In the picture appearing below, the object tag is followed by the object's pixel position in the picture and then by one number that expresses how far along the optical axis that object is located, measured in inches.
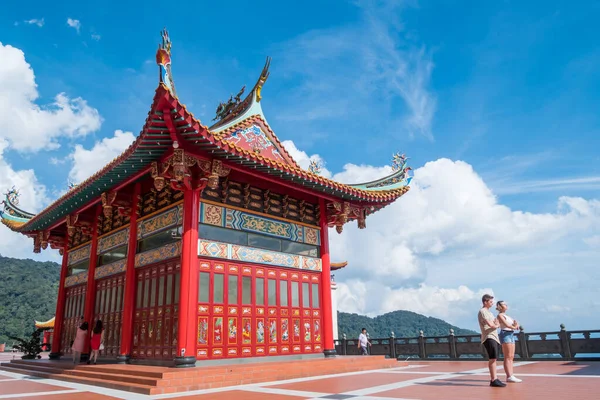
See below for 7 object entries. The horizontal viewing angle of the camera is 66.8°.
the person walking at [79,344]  577.6
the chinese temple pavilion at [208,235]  460.4
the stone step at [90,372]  386.1
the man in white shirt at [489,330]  329.7
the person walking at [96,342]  539.5
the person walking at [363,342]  784.6
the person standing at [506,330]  331.6
